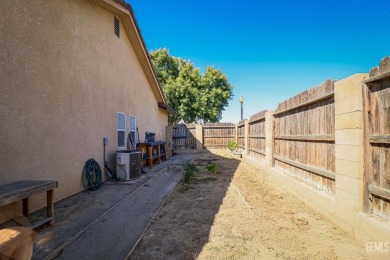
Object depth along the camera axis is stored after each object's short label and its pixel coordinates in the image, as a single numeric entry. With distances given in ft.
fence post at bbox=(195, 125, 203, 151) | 67.36
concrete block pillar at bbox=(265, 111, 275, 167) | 27.81
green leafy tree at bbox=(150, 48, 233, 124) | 89.35
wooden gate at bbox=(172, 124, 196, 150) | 68.33
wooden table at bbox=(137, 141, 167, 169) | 36.78
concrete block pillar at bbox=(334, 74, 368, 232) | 11.39
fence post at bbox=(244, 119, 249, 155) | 45.56
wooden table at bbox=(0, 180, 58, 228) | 10.61
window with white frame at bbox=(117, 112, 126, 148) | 31.51
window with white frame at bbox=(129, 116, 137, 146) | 35.62
